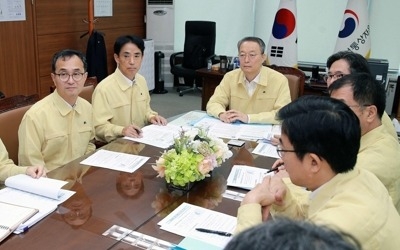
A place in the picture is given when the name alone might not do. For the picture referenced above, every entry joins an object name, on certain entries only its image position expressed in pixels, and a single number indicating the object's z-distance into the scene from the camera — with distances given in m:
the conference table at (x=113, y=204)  1.28
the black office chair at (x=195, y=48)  6.37
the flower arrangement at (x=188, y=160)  1.62
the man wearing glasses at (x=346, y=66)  2.40
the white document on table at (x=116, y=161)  1.88
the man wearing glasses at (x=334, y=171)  0.99
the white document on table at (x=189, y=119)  2.63
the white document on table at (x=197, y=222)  1.32
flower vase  1.67
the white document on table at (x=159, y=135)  2.22
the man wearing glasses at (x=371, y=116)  1.56
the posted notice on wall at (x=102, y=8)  5.63
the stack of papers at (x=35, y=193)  1.48
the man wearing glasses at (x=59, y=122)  2.08
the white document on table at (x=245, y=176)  1.74
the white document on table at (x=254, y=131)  2.40
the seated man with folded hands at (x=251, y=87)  2.92
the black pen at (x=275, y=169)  1.73
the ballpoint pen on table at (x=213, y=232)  1.33
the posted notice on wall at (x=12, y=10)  4.18
